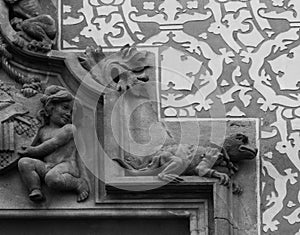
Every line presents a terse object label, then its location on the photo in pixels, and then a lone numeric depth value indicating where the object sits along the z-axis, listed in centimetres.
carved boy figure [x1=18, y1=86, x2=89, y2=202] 1513
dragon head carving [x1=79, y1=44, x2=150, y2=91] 1546
